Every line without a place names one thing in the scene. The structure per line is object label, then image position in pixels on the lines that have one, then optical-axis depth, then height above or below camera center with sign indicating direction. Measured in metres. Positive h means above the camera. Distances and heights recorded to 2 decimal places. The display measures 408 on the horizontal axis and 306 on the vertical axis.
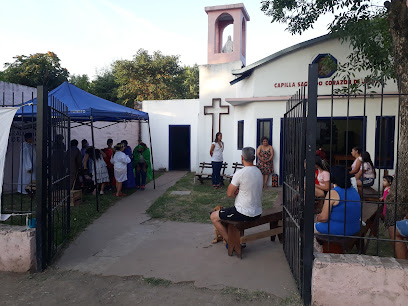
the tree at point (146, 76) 24.84 +4.68
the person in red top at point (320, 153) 9.26 -0.31
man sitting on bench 4.58 -0.69
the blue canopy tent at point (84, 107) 7.88 +0.81
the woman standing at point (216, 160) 10.63 -0.60
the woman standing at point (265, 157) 10.26 -0.48
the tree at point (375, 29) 5.41 +2.16
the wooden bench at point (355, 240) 3.86 -1.13
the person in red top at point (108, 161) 9.75 -0.61
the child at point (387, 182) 6.41 -0.77
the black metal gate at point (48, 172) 4.02 -0.43
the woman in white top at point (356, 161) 7.13 -0.40
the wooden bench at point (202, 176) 11.15 -1.20
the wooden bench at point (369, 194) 5.99 -0.94
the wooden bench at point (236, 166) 10.91 -0.87
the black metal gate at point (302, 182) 3.26 -0.43
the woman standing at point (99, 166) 9.05 -0.71
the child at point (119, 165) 9.07 -0.67
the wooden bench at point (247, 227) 4.60 -1.23
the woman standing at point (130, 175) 9.84 -1.03
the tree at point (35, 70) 19.78 +4.08
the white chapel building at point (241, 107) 9.64 +1.17
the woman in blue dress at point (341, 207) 3.81 -0.73
